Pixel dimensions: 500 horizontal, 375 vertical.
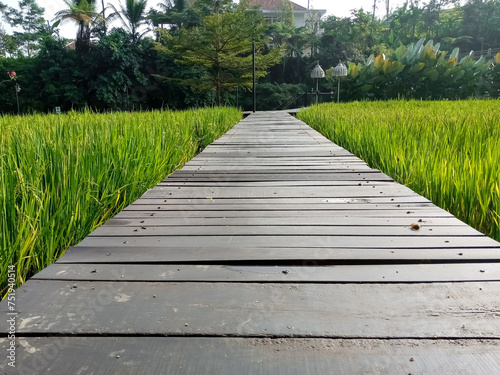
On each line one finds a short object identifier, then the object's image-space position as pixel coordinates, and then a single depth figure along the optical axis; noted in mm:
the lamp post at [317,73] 17461
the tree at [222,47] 17672
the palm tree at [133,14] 25391
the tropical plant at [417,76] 14484
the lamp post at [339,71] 14522
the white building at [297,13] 34312
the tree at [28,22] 34384
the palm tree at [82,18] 22688
